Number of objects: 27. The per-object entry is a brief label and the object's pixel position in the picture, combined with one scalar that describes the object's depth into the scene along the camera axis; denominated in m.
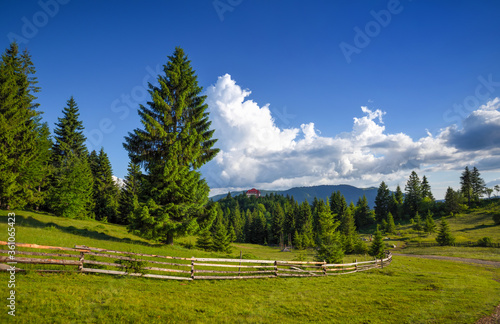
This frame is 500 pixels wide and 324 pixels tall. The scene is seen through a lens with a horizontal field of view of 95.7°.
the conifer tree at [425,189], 106.94
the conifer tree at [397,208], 102.56
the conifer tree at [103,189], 55.53
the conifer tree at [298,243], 65.00
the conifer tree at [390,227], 80.55
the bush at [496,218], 67.87
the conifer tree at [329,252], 25.25
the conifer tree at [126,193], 56.15
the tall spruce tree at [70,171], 36.06
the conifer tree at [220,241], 37.25
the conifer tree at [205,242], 36.17
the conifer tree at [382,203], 104.69
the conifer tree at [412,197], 99.88
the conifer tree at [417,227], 72.44
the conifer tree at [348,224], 72.35
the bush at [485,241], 50.22
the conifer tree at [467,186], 97.62
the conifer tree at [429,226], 68.88
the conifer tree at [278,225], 91.94
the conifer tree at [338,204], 86.25
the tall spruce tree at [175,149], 19.25
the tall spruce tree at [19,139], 25.27
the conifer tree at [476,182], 102.12
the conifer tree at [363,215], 103.25
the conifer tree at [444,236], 54.44
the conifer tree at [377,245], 37.75
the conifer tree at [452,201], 90.14
